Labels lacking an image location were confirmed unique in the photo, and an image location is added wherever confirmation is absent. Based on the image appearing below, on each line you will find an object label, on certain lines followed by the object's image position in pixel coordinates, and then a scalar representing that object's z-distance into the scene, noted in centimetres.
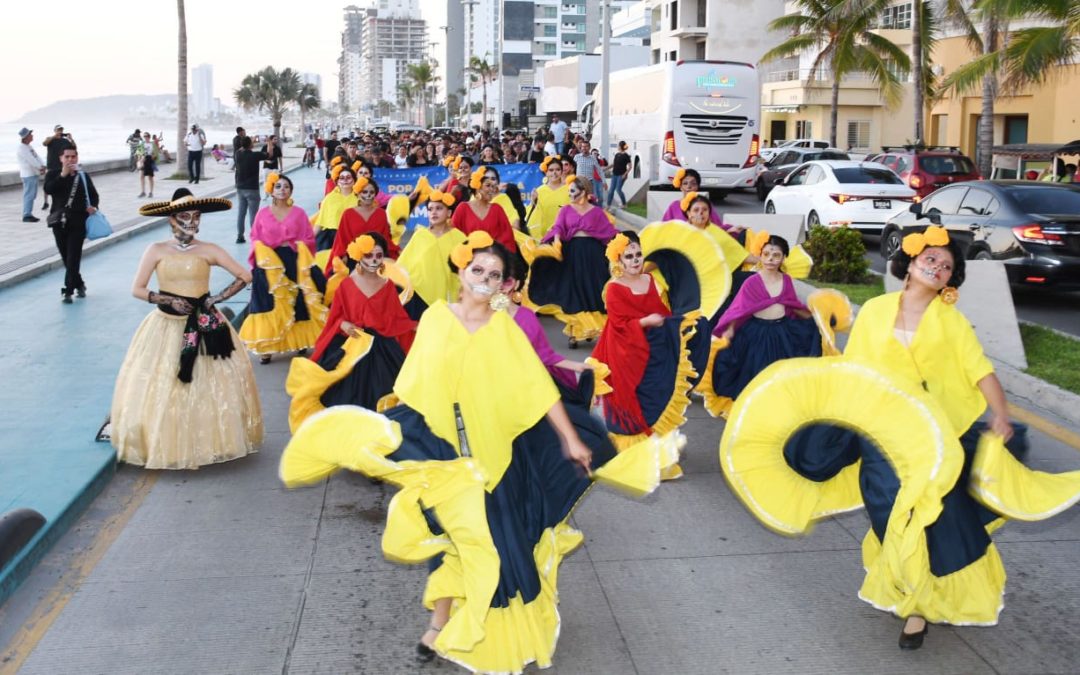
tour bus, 2950
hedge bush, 1470
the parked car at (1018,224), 1333
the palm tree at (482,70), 11124
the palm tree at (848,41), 3544
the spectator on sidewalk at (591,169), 2445
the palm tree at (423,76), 13588
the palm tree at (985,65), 2300
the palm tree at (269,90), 8250
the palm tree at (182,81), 3528
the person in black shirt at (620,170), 2628
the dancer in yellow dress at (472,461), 448
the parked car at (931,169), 2250
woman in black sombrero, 746
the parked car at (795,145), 3778
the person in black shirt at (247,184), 1912
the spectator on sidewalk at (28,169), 2167
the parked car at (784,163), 3020
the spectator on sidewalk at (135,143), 3916
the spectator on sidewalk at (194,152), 3456
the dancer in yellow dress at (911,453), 474
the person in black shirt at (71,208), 1338
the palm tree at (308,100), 8919
